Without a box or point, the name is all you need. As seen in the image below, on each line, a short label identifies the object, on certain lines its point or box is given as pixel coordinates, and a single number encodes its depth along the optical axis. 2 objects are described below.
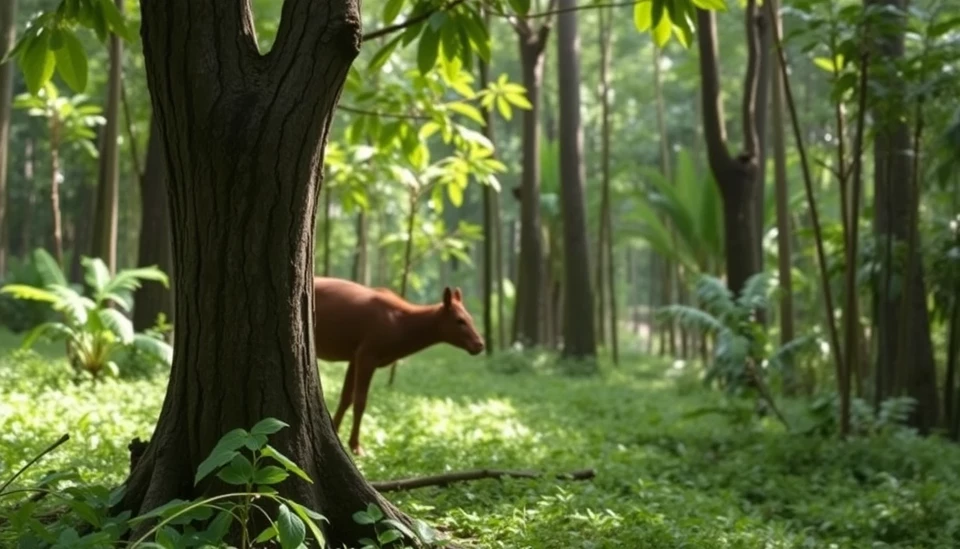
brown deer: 6.18
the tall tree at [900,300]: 9.18
